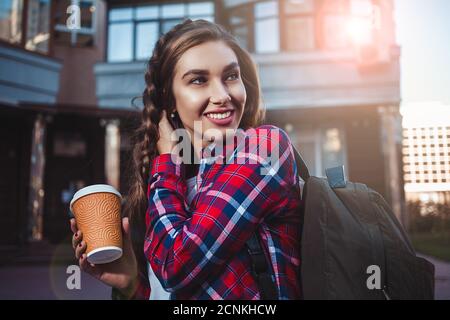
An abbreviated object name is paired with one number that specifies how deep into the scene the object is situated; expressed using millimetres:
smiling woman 1155
